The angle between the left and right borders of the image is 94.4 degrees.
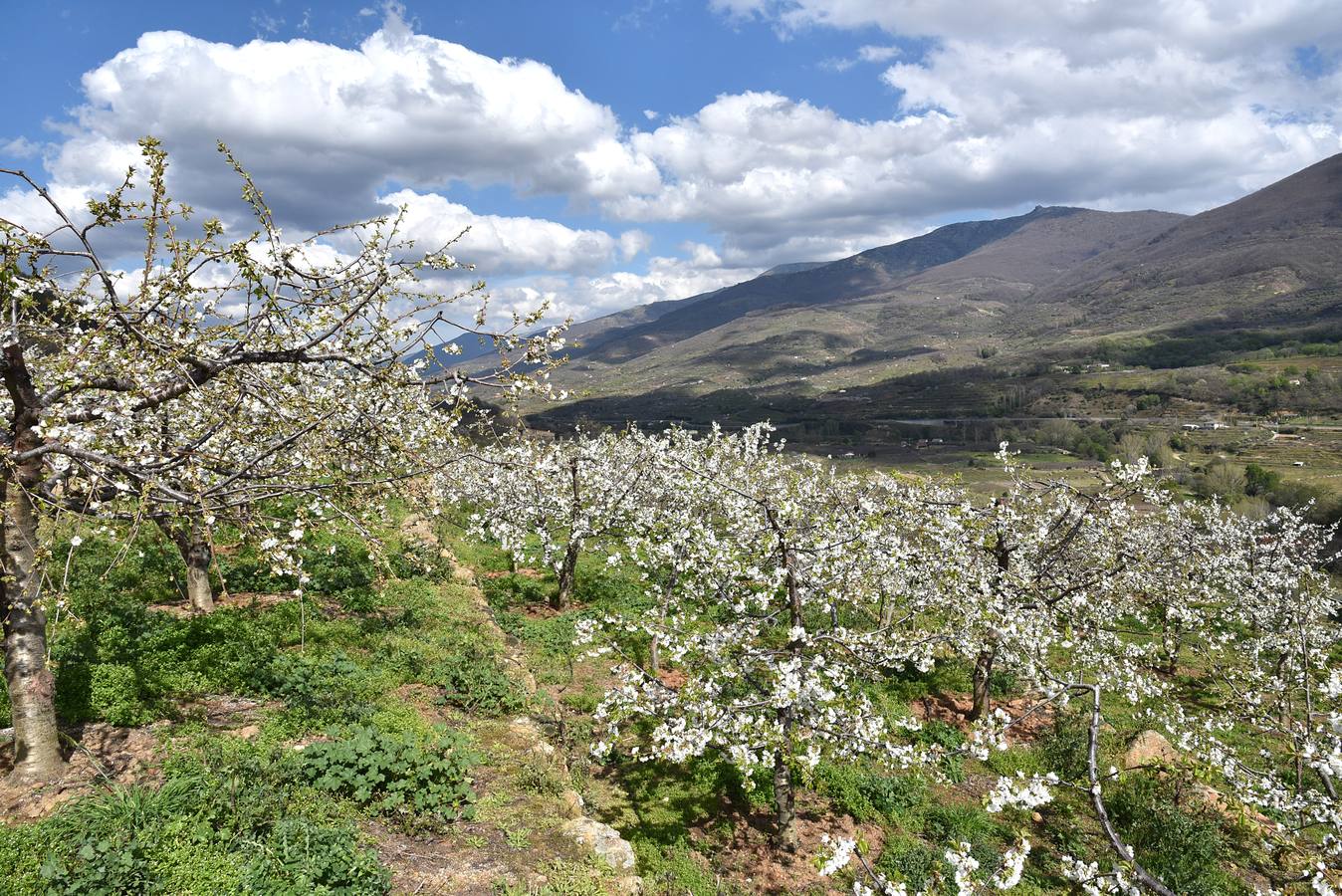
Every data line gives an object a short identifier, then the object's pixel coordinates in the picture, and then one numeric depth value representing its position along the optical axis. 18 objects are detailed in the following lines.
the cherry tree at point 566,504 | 21.53
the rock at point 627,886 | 8.48
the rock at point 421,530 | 21.76
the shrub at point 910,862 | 11.23
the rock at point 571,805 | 9.79
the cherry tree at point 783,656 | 10.53
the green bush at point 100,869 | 5.66
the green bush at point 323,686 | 10.19
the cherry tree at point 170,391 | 6.01
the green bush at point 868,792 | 13.25
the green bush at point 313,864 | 6.46
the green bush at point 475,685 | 12.49
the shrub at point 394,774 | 8.45
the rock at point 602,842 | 9.08
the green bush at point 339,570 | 16.02
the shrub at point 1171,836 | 11.86
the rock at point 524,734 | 11.50
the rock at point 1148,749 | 16.08
